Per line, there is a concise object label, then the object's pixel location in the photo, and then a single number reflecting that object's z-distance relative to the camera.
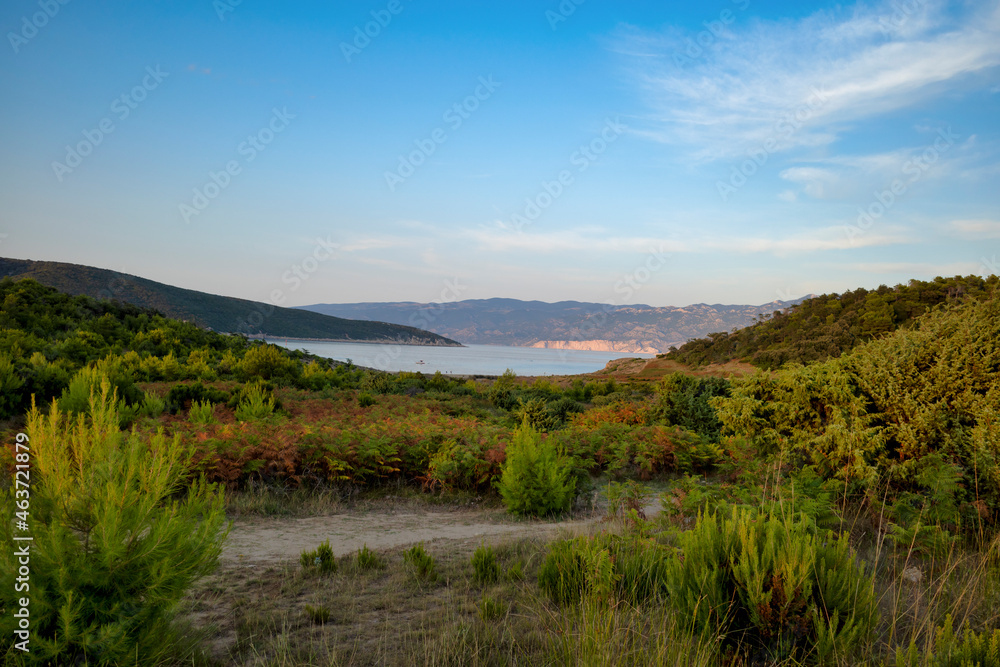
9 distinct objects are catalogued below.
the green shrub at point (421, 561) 4.16
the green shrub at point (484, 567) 4.08
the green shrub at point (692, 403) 10.98
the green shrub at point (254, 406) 10.45
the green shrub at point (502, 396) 17.68
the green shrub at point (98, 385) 9.12
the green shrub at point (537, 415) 13.03
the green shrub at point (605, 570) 3.43
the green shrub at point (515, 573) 4.10
